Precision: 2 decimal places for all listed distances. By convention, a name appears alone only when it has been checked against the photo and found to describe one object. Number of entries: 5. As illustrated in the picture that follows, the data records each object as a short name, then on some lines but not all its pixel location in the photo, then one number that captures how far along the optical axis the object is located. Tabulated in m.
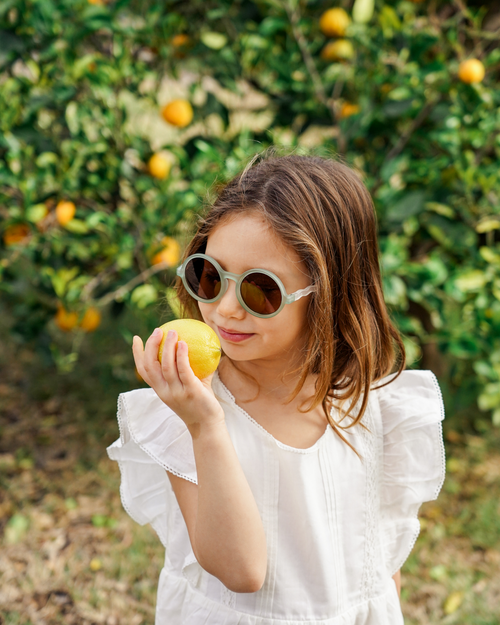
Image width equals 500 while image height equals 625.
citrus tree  1.91
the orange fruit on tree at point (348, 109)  2.20
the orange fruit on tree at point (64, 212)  1.89
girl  0.88
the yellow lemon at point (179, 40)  2.25
